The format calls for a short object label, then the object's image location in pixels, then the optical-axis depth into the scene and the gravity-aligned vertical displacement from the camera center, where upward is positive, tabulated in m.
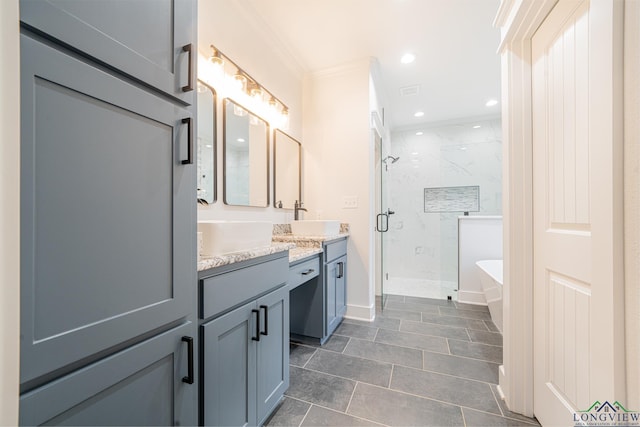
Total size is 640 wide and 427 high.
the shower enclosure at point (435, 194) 3.94 +0.36
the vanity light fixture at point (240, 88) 1.66 +1.00
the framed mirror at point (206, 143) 1.60 +0.48
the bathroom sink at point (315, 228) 2.24 -0.12
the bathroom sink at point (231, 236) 1.03 -0.10
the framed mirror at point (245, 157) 1.85 +0.48
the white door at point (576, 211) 0.67 +0.02
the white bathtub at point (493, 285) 2.01 -0.61
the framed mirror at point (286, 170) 2.42 +0.47
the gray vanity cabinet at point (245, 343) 0.88 -0.54
